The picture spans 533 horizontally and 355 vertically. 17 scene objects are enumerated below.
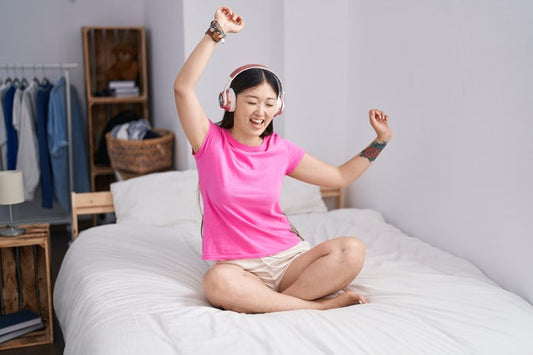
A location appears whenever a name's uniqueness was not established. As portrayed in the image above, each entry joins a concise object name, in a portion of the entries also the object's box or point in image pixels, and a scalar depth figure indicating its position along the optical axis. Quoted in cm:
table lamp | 231
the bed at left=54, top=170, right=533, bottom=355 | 138
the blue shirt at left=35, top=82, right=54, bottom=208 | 372
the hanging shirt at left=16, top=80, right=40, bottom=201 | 367
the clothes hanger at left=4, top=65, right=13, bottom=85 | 375
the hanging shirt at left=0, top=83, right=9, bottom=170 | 366
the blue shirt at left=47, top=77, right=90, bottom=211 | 371
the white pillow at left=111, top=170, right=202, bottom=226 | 254
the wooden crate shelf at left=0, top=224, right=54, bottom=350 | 236
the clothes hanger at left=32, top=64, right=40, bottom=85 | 383
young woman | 163
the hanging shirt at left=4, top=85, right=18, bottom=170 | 365
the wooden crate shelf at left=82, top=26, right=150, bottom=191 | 397
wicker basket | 322
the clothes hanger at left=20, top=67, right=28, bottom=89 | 377
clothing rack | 376
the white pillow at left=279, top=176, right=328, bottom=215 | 274
